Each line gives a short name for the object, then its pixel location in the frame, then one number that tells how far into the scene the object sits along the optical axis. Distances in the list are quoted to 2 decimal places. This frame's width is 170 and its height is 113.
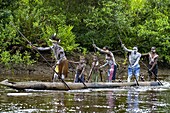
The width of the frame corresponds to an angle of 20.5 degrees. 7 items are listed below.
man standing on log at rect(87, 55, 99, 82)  22.03
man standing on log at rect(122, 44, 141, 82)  22.78
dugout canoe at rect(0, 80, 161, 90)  17.24
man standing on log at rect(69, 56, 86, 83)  20.45
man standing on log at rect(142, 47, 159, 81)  25.06
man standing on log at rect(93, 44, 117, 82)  22.45
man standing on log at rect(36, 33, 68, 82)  19.62
